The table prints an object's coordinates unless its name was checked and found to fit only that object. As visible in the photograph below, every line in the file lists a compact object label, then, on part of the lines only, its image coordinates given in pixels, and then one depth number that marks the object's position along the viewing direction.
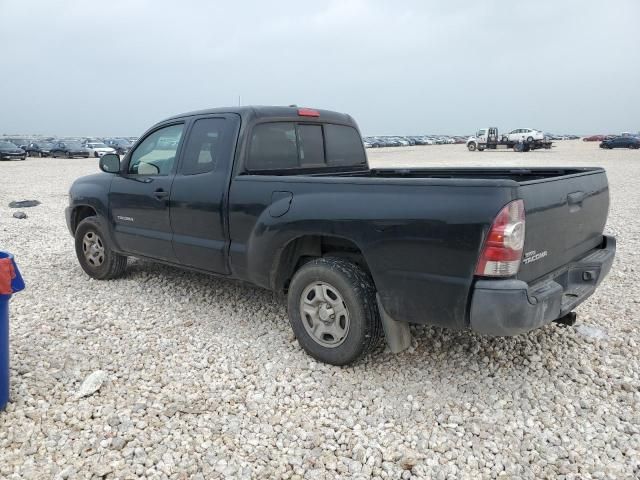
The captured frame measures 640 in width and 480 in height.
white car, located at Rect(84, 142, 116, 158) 39.92
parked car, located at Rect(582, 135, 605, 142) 75.33
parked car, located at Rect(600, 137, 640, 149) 46.62
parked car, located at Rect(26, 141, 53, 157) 42.28
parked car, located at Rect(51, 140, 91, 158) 40.56
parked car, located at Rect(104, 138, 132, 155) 41.81
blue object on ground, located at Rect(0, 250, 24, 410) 3.01
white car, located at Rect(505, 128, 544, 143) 41.68
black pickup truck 2.99
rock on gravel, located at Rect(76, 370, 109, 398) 3.46
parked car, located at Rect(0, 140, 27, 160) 34.16
